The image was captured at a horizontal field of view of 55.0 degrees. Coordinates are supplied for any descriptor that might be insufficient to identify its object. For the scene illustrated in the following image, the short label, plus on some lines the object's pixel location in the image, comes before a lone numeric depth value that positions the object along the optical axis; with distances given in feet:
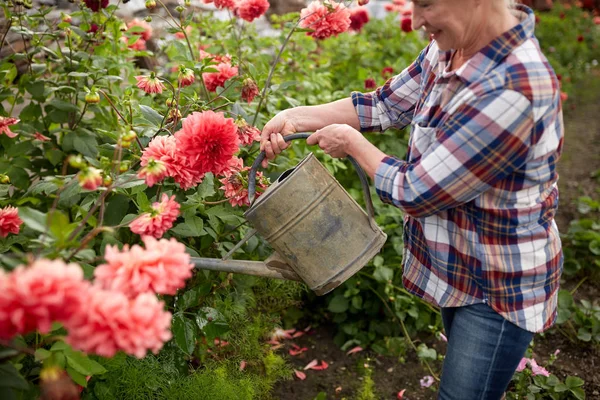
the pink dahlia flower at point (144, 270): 2.90
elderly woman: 3.82
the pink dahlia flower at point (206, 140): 4.29
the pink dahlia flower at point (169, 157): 4.22
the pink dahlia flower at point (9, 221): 4.39
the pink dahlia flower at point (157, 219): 3.78
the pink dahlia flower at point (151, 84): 5.22
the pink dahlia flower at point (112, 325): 2.67
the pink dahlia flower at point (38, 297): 2.53
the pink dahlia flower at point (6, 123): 5.61
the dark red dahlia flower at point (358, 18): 10.09
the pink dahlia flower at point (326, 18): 6.42
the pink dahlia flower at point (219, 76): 6.38
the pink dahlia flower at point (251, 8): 7.05
